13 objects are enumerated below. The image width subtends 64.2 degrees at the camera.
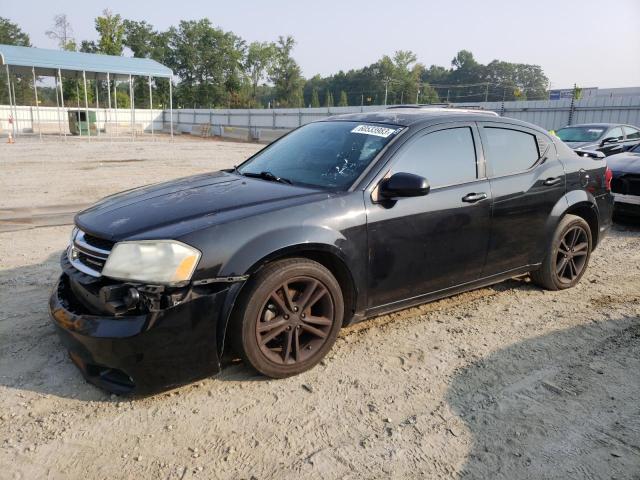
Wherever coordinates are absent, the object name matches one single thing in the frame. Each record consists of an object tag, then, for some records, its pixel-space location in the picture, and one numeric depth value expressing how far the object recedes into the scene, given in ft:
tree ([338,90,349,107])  243.95
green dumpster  114.92
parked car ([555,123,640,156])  39.55
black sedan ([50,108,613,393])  9.07
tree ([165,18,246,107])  257.75
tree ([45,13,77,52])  210.18
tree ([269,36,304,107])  293.23
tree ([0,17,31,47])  254.68
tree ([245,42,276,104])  294.46
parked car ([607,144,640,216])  25.46
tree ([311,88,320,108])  280.72
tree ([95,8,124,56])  197.16
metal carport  103.55
